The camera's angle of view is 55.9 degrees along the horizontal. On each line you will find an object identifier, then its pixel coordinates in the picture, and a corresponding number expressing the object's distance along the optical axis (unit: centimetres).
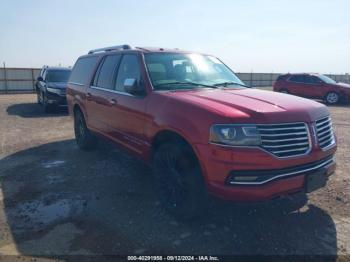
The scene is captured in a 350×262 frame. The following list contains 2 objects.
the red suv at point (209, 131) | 318
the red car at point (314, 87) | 1734
